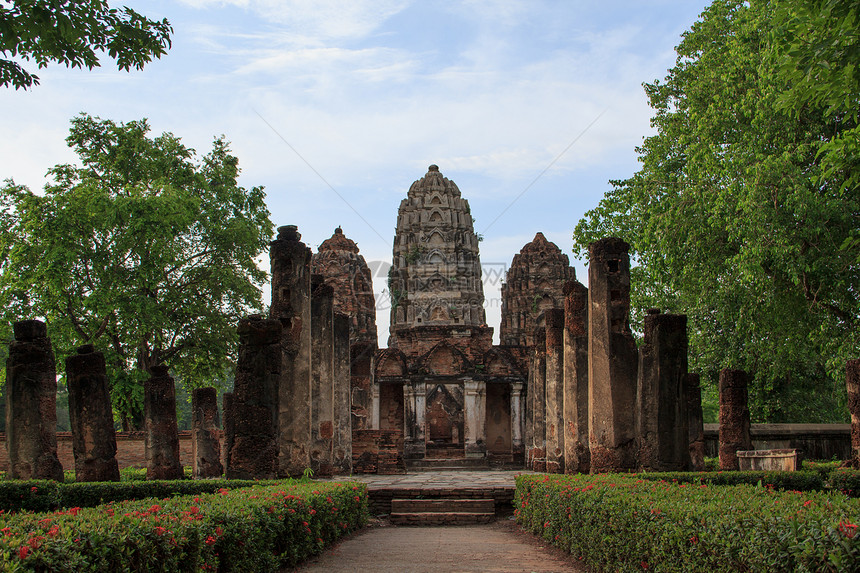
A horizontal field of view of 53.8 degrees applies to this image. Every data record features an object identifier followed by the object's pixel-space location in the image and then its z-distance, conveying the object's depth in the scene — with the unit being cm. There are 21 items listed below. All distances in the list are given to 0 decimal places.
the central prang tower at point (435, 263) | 4553
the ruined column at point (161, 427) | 1773
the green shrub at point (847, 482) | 1157
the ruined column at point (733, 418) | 1822
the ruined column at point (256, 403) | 1175
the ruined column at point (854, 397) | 1562
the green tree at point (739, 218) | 1767
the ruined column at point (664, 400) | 1198
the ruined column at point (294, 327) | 1470
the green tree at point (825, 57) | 912
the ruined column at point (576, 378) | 1511
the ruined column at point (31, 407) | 1313
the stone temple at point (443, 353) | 3158
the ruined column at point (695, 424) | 1799
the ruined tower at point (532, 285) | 4544
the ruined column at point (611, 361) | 1270
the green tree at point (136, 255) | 2677
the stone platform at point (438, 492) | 1474
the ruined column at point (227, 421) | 1227
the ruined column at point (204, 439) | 2008
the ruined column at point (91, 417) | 1358
